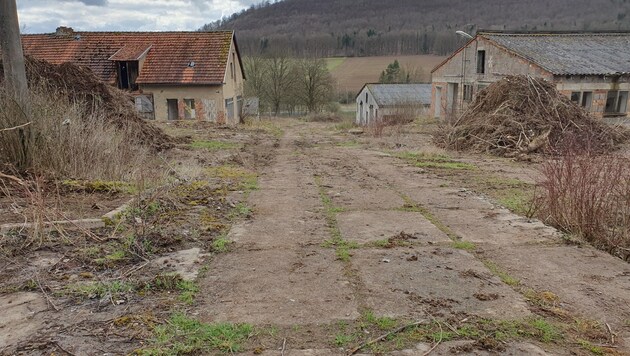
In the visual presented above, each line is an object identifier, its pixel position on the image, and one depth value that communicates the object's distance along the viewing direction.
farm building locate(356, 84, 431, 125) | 37.51
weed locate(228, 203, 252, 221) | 5.73
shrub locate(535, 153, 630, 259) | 4.77
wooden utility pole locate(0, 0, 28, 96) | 6.67
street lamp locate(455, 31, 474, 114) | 26.30
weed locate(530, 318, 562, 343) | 2.85
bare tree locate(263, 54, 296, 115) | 48.19
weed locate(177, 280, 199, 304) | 3.32
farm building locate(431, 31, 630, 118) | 20.62
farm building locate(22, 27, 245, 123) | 25.80
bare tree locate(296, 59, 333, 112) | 48.81
